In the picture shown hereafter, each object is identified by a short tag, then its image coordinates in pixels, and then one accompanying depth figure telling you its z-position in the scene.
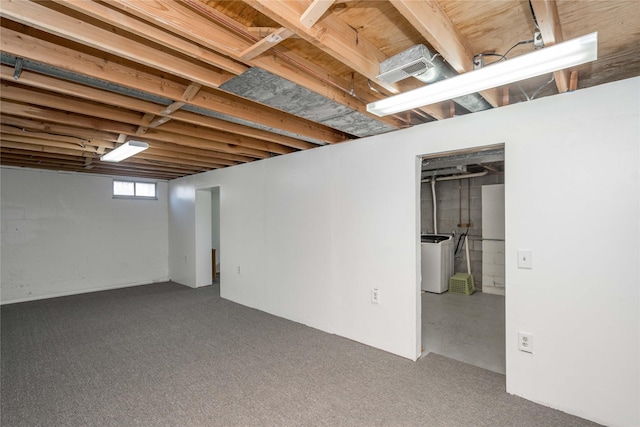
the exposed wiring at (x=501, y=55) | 1.74
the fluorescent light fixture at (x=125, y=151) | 3.23
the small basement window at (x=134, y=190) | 6.18
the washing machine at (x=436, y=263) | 5.25
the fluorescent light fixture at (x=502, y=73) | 1.41
